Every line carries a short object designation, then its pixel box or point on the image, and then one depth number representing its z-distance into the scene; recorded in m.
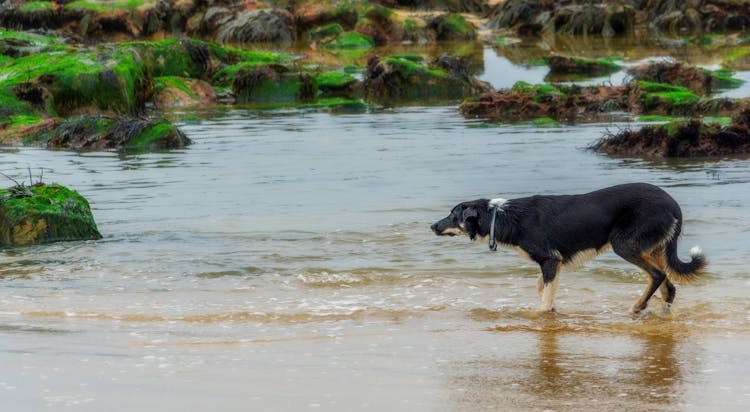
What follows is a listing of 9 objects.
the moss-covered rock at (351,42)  44.66
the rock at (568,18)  47.53
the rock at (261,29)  47.38
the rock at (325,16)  49.22
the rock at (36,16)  48.69
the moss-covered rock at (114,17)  47.66
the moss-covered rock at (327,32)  47.31
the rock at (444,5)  54.44
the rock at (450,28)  46.97
